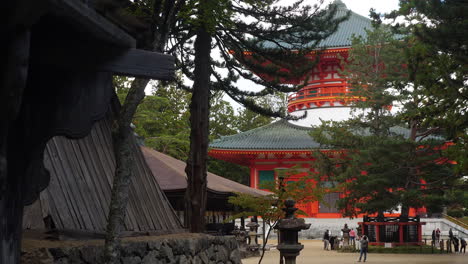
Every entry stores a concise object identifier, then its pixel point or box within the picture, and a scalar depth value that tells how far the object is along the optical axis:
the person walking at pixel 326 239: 26.61
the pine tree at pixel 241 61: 11.95
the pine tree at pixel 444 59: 11.67
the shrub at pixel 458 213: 26.86
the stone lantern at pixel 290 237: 10.84
